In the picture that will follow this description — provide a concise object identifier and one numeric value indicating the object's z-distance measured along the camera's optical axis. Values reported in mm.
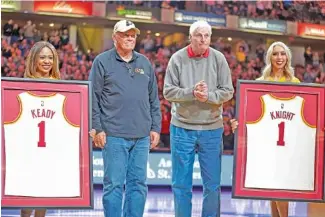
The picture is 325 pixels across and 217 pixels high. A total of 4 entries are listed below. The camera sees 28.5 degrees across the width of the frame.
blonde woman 5680
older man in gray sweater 5227
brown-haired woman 5141
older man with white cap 5016
